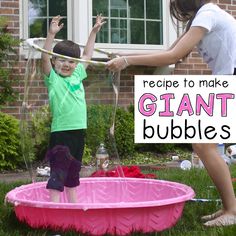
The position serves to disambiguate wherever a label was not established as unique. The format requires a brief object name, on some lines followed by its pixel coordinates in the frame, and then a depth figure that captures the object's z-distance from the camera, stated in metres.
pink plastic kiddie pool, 3.32
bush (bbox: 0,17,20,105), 6.76
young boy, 3.73
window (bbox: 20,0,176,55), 7.94
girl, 3.73
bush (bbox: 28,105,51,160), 3.90
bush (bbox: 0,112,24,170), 6.54
